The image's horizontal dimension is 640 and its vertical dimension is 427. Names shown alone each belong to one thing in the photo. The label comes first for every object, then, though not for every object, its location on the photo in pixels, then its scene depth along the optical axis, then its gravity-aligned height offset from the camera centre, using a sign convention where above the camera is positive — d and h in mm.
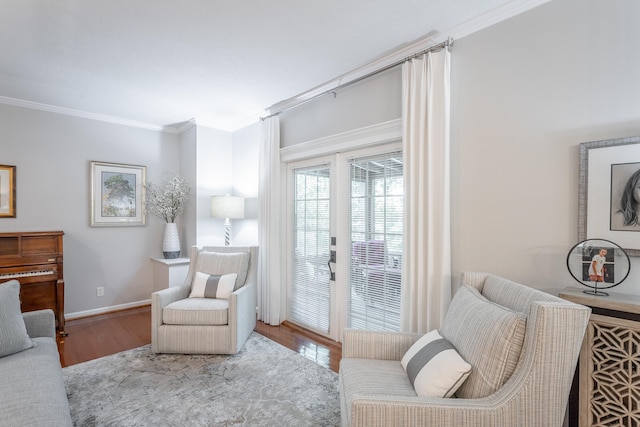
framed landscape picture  4164 +187
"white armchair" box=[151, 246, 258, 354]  2875 -1047
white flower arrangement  4402 +141
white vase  4355 -457
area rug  2045 -1321
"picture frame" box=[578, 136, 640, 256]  1649 +107
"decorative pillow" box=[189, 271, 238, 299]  3224 -779
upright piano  3309 -604
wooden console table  1433 -711
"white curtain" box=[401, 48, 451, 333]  2307 +123
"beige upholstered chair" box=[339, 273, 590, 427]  1264 -684
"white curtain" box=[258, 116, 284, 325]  3766 -126
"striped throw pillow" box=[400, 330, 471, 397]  1396 -734
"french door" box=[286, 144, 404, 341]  2861 -320
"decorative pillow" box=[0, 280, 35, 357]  1830 -686
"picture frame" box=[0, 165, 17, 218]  3570 +187
